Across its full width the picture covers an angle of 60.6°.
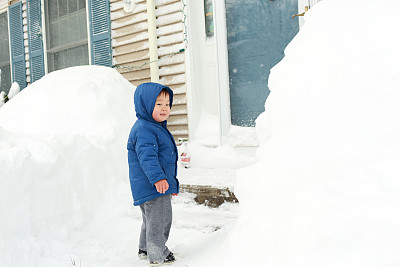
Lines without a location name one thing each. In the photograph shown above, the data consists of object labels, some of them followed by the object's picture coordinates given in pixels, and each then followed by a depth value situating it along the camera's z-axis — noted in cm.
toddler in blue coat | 221
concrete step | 306
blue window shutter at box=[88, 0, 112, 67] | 629
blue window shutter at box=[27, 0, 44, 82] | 751
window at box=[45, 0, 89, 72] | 694
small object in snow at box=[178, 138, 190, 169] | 446
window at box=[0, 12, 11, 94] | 861
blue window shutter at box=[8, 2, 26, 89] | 794
